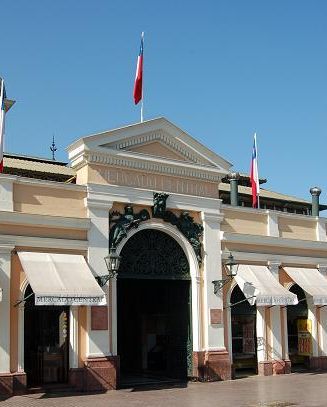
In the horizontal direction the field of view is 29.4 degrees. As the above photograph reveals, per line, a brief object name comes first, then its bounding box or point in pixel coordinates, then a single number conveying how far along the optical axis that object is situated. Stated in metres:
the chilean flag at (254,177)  22.80
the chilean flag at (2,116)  17.42
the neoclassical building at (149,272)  16.52
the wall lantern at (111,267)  17.06
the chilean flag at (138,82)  20.19
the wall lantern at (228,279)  19.44
